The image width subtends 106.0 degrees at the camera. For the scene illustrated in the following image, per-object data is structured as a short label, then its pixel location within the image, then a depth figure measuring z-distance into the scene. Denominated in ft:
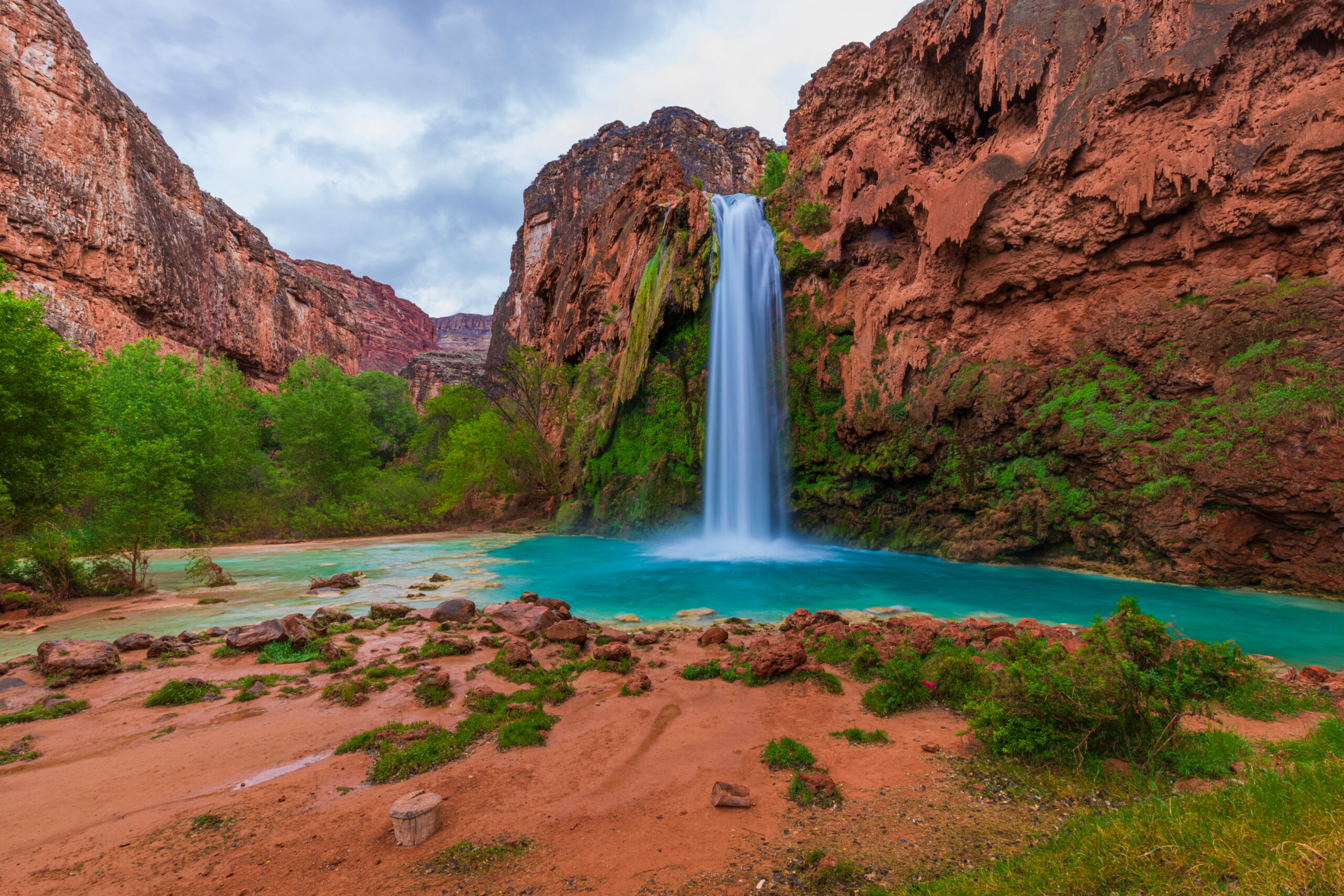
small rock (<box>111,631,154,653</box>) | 22.80
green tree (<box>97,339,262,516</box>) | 60.03
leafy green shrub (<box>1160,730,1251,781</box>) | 11.60
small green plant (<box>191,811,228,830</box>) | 10.74
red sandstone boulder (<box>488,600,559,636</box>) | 25.76
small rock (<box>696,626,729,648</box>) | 24.71
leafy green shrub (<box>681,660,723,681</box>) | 20.13
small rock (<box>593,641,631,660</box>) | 21.67
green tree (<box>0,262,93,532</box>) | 29.78
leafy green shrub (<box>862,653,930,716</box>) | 16.71
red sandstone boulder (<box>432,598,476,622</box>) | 28.25
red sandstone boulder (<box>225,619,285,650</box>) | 22.84
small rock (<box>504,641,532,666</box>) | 20.84
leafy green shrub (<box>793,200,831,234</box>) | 74.59
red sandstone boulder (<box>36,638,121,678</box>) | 19.44
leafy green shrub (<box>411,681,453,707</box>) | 17.37
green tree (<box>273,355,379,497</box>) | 89.40
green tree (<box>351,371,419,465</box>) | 172.86
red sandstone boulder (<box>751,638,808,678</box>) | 19.43
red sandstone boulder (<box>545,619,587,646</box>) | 24.11
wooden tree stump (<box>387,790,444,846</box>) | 10.14
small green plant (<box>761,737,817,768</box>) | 13.41
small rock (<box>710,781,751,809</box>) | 11.56
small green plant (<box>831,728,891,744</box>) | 14.66
